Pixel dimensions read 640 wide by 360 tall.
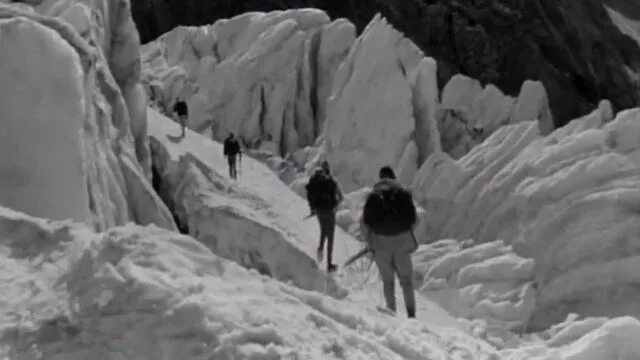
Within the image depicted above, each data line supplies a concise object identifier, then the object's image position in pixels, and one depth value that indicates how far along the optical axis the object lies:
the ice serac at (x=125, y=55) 17.56
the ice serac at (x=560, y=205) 16.16
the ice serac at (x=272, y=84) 34.94
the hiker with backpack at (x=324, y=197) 12.38
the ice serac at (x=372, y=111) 28.17
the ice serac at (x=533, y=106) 31.48
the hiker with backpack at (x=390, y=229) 8.47
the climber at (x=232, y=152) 21.09
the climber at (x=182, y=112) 24.53
